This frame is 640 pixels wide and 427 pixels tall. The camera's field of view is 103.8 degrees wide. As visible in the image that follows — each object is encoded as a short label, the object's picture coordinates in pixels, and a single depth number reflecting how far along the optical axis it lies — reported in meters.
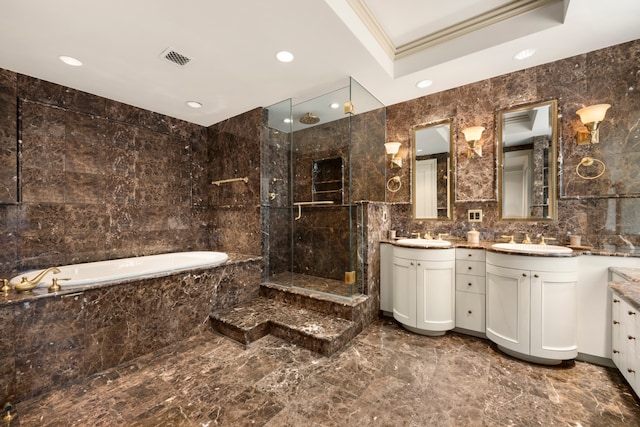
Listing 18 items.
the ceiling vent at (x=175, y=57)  2.12
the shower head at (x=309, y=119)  3.30
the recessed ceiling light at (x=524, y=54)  2.12
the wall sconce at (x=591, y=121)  2.01
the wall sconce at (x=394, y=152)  3.08
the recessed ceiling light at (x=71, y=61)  2.17
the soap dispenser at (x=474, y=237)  2.46
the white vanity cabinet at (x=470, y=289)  2.32
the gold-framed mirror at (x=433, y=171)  2.83
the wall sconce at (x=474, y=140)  2.55
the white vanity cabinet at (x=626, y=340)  1.53
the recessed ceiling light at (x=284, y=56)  2.12
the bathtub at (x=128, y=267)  2.01
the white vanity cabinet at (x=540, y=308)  1.91
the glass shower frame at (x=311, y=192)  3.14
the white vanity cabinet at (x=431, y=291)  2.40
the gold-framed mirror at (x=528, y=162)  2.31
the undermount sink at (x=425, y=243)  2.41
